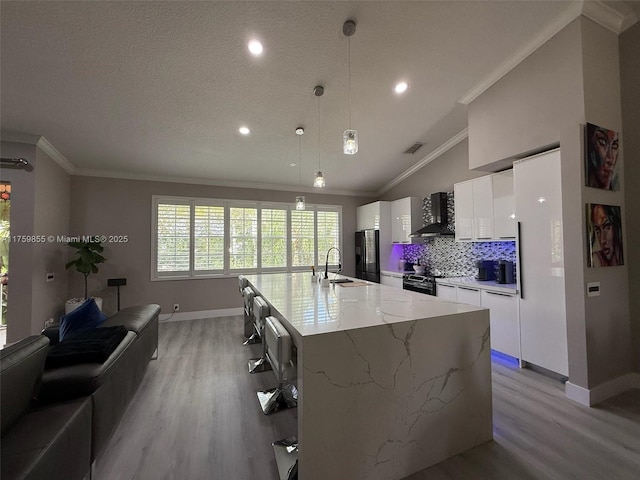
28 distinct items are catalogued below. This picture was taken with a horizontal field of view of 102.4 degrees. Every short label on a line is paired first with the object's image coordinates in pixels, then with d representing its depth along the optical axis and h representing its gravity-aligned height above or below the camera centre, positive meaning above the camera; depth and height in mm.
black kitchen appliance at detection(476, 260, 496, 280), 3619 -333
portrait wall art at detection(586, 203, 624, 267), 2223 +84
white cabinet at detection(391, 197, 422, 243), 5039 +587
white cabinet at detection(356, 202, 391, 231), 5512 +682
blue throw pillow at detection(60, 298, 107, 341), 2125 -599
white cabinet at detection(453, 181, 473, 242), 3756 +542
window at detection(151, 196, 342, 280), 4785 +246
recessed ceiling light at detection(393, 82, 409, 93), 3010 +1900
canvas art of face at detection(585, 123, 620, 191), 2242 +780
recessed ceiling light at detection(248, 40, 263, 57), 2328 +1854
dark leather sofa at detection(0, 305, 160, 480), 1039 -795
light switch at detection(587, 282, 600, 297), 2227 -388
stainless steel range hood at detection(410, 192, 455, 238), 4382 +525
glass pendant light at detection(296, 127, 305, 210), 3311 +1594
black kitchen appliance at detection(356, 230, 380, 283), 5508 -175
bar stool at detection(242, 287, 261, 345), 2878 -1114
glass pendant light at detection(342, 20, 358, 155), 2148 +936
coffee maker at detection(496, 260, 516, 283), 3258 -336
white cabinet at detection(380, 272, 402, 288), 4972 -644
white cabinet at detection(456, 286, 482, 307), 3352 -661
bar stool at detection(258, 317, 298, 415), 1468 -695
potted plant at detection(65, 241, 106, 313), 3859 -148
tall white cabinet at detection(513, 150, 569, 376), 2473 -173
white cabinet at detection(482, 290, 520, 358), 2904 -888
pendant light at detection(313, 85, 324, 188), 2812 +808
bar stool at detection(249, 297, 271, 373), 2098 -678
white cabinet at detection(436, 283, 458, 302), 3684 -660
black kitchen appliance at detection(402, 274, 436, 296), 4027 -611
